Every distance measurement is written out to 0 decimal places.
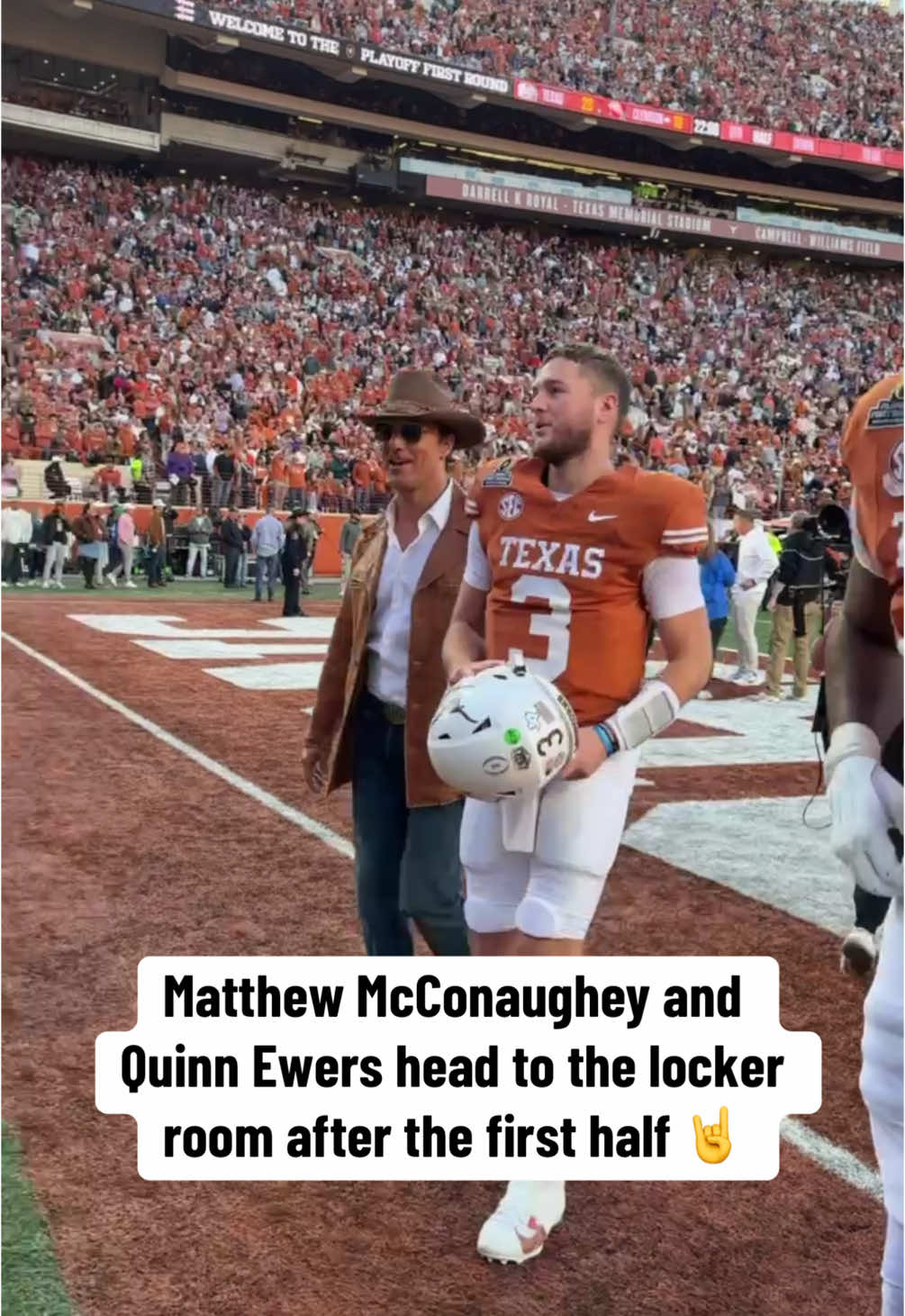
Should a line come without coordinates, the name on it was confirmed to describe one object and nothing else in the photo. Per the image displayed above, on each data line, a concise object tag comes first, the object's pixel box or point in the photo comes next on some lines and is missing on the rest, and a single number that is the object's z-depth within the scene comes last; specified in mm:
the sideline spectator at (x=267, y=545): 18609
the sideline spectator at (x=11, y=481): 18766
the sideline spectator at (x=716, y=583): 10297
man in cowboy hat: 3334
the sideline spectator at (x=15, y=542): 18266
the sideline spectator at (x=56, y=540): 18438
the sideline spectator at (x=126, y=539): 19094
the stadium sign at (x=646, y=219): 37062
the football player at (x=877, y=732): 1662
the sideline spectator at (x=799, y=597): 10750
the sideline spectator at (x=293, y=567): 16141
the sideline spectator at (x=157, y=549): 19812
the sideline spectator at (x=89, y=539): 18828
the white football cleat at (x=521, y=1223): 2709
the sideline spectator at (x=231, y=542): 20266
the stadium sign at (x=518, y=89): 31875
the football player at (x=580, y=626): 2799
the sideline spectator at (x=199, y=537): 21047
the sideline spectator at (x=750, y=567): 11242
